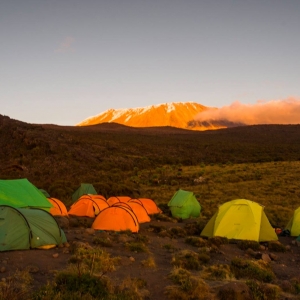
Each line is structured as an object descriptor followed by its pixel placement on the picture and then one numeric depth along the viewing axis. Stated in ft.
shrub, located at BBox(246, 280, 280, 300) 23.91
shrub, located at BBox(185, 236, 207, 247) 44.86
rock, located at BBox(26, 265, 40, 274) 27.89
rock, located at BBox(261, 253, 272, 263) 38.48
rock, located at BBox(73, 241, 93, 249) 35.52
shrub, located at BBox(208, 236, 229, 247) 45.07
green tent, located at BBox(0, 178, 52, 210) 50.72
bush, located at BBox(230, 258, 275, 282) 30.86
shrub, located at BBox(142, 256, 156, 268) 32.39
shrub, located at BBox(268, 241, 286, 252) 43.96
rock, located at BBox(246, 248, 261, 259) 40.25
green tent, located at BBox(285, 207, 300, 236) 52.24
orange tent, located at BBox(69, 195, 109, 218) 62.44
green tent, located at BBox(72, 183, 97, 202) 79.84
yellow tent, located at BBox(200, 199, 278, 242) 47.85
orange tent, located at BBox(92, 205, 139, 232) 49.85
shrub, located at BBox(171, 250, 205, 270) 33.58
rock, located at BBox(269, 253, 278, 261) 39.97
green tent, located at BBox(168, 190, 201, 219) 67.72
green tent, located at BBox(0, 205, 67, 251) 34.19
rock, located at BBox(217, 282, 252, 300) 23.04
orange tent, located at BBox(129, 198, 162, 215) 67.44
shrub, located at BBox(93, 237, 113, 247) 39.81
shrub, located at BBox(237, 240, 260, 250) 44.19
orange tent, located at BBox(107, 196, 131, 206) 66.85
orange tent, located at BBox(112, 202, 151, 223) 60.23
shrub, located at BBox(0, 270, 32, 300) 19.82
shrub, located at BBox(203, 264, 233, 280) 29.84
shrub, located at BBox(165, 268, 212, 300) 23.71
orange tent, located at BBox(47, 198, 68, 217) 58.20
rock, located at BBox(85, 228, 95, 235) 46.19
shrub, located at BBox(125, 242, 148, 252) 38.86
